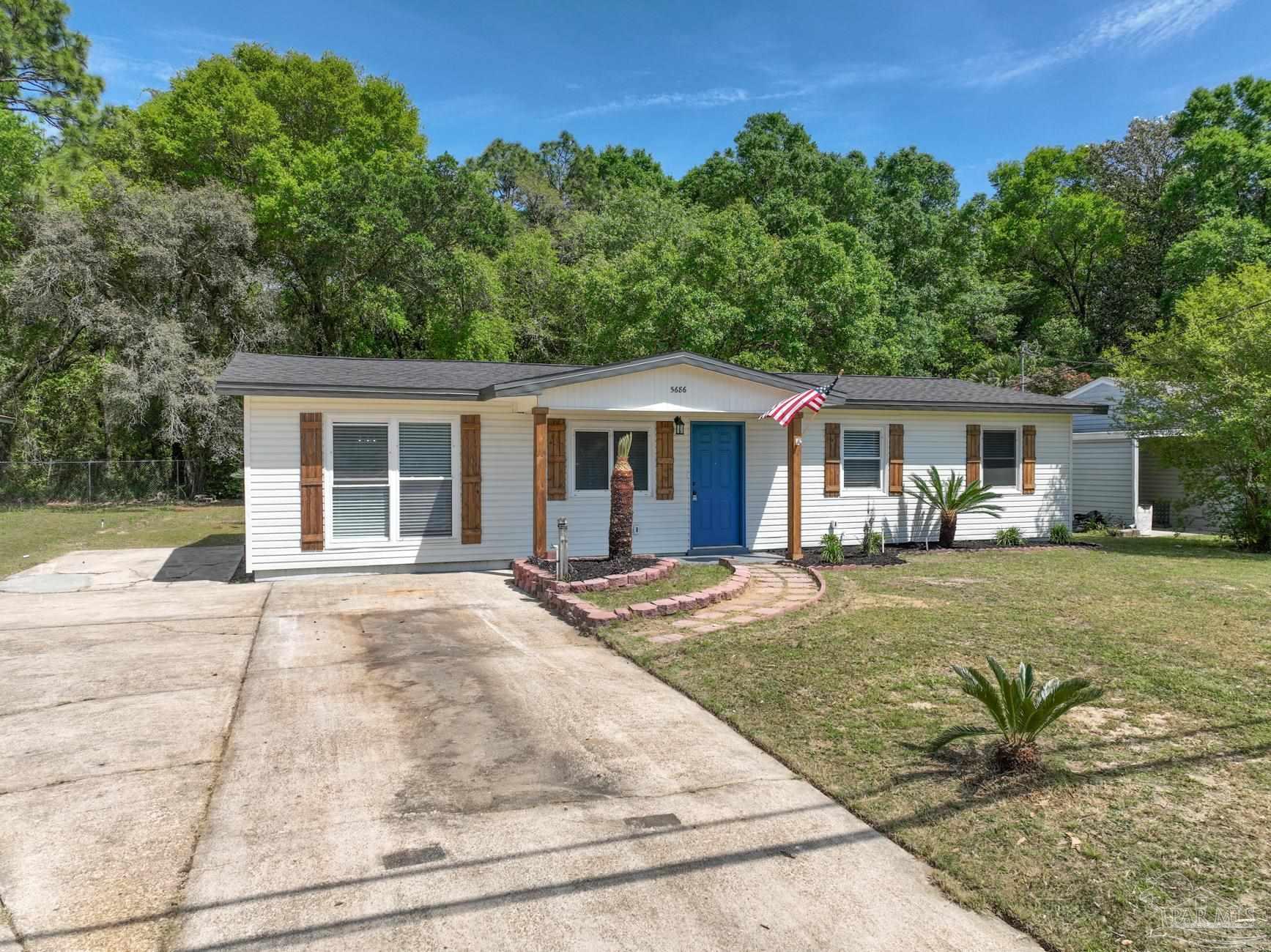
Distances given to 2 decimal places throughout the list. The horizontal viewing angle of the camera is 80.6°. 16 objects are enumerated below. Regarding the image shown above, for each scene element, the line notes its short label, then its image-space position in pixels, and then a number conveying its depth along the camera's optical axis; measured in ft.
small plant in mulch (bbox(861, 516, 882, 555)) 35.78
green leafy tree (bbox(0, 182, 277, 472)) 62.18
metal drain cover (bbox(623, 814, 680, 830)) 10.51
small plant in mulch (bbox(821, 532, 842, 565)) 33.68
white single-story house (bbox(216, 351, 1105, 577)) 30.63
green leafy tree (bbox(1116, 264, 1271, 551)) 37.24
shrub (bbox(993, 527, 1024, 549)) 40.11
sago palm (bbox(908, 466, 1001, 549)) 38.22
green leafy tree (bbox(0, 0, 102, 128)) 61.16
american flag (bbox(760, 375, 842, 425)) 32.09
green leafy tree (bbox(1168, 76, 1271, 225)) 84.94
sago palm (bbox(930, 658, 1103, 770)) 11.34
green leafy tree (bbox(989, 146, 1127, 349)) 97.25
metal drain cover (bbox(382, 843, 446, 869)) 9.53
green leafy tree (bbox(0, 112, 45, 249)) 64.39
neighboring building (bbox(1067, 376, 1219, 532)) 48.67
